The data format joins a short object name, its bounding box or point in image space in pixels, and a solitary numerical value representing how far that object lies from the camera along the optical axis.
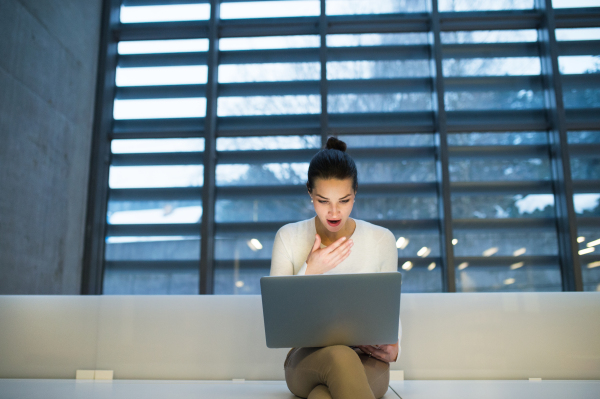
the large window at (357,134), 4.59
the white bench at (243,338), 2.04
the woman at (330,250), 1.50
